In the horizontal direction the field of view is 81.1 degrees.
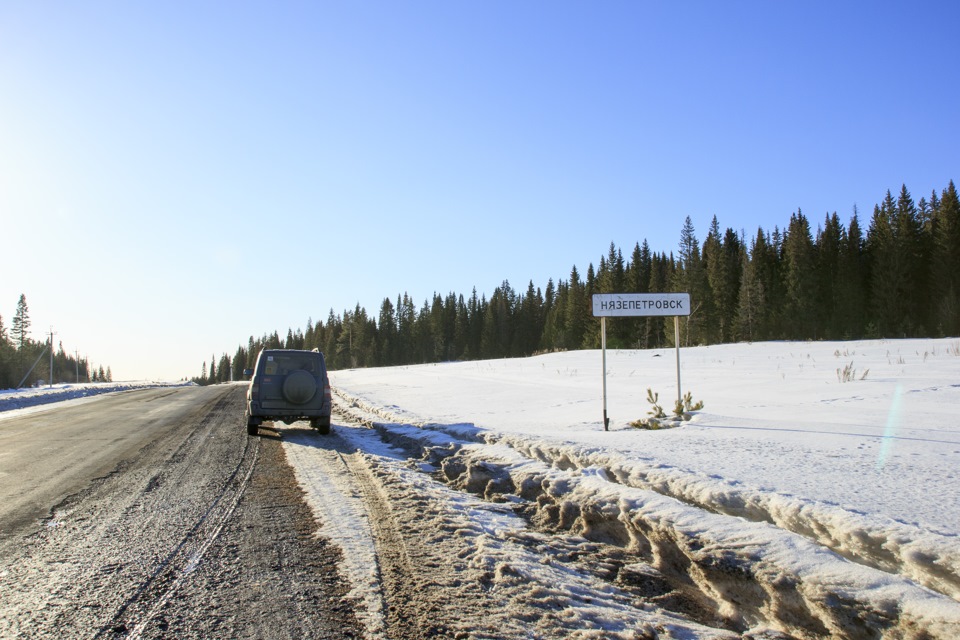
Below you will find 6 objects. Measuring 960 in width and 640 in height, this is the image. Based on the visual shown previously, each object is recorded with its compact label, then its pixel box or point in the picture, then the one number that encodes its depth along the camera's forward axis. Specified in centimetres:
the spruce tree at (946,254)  5391
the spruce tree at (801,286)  6281
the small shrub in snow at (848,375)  1276
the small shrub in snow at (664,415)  948
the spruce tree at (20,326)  10750
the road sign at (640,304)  1035
